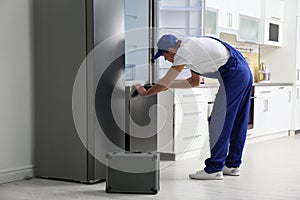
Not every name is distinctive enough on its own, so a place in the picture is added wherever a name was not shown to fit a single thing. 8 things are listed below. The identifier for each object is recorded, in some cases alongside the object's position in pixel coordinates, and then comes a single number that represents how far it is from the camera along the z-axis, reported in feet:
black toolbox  10.18
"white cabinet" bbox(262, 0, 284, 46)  21.57
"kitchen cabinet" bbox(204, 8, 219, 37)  17.51
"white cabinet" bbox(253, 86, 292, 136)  19.40
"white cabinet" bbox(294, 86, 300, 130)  22.46
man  11.21
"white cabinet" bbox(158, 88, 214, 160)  14.51
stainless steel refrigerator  11.14
